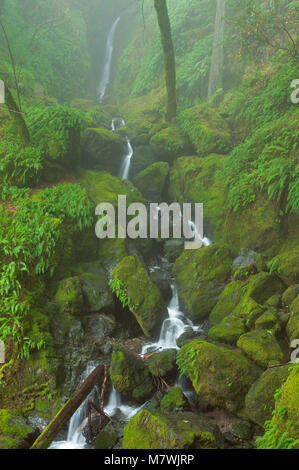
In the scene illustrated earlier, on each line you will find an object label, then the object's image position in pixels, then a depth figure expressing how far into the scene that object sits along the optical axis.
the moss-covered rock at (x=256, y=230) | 7.33
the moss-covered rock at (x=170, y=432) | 3.57
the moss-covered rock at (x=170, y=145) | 11.88
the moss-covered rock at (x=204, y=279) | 6.99
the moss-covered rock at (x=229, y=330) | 5.38
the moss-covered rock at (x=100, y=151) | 11.30
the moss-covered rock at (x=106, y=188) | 8.84
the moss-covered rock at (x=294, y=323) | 4.84
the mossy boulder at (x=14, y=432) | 4.21
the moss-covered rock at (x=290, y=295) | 5.48
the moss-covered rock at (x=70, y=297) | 6.39
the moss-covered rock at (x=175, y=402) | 4.79
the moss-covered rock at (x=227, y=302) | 6.30
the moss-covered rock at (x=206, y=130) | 10.86
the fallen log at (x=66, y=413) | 3.94
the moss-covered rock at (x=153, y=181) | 11.22
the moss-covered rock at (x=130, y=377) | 5.27
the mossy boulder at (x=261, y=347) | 4.64
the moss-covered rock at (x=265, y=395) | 4.08
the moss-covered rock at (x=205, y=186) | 8.99
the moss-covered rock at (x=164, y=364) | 5.51
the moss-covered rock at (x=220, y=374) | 4.52
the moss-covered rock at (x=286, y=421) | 3.25
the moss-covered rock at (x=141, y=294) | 6.73
